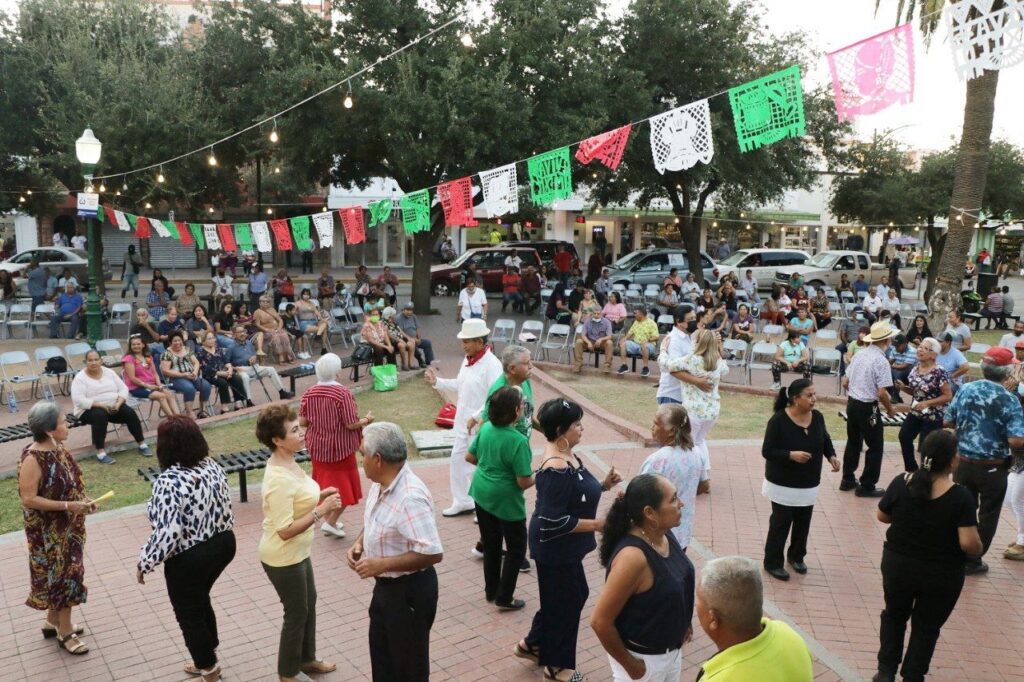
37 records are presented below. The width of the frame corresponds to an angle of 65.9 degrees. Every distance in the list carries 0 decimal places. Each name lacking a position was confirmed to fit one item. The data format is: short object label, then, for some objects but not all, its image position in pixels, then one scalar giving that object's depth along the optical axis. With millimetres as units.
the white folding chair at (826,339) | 15562
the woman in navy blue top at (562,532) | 4191
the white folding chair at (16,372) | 11734
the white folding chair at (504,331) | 16203
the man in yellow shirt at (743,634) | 2631
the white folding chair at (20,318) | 17672
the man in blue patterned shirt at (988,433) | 5898
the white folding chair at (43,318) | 17750
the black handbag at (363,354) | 13523
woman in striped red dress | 6285
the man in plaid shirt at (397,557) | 3555
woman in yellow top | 4113
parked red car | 26562
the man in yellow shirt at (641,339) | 14242
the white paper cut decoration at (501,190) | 13023
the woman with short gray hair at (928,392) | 7461
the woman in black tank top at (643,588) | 3170
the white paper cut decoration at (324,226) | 16266
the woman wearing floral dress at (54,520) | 4711
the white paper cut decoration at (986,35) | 7148
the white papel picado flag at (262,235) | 17172
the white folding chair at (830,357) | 13395
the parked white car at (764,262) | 28516
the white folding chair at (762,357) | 13602
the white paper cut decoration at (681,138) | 10102
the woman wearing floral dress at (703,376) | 7203
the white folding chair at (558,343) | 15609
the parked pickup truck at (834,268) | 28656
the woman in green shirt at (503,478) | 4887
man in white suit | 6652
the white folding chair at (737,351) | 14289
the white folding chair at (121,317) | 18155
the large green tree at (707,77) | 20500
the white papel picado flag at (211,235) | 17719
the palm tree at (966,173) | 13719
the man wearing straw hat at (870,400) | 7559
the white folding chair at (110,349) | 13398
